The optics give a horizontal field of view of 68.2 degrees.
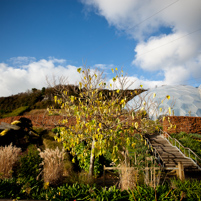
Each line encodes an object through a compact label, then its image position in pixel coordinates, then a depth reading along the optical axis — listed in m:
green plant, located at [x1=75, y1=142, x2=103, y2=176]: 8.25
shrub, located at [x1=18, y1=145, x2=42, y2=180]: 5.47
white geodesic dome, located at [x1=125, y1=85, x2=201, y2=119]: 23.94
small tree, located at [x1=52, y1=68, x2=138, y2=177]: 4.69
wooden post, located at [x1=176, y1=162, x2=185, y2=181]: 5.72
